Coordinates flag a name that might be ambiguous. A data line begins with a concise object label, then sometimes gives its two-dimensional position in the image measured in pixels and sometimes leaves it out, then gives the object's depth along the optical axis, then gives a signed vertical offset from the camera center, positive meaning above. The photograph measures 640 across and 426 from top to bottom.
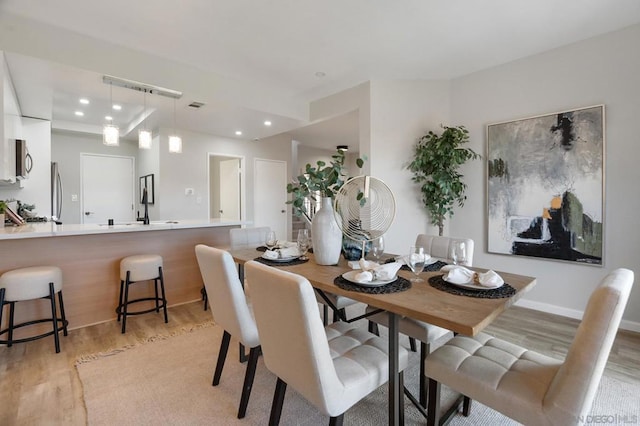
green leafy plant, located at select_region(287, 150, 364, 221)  1.80 +0.18
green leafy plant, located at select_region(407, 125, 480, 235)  3.33 +0.49
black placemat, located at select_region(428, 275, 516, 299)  1.26 -0.34
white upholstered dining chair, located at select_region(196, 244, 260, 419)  1.52 -0.46
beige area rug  1.60 -1.06
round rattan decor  1.81 +0.03
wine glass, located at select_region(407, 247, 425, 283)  1.46 -0.23
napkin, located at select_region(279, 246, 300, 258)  1.99 -0.26
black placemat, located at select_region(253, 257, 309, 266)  1.87 -0.31
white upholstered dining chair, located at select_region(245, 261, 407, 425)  1.06 -0.55
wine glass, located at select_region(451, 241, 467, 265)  1.55 -0.21
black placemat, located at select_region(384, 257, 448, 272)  1.74 -0.31
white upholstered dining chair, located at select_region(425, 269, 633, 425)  0.92 -0.61
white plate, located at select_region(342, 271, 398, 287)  1.39 -0.32
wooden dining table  1.04 -0.35
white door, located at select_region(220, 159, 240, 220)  5.86 +0.44
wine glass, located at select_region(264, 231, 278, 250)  2.24 -0.23
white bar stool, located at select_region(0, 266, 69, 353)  2.21 -0.56
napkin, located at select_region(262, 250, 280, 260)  1.94 -0.27
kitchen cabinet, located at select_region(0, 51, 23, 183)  2.53 +0.80
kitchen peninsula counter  2.52 -0.41
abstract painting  2.79 +0.25
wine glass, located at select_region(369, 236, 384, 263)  1.78 -0.20
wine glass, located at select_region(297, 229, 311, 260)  2.05 -0.20
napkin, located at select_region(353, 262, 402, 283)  1.42 -0.29
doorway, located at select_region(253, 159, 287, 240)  5.98 +0.32
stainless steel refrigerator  4.45 +0.26
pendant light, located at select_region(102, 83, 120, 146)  3.03 +0.75
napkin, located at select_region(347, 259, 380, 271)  1.58 -0.28
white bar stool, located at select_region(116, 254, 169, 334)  2.73 -0.56
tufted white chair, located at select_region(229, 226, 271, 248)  2.75 -0.22
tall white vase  1.79 -0.13
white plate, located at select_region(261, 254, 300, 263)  1.90 -0.29
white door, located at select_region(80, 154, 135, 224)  5.54 +0.43
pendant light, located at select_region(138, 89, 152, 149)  3.33 +0.78
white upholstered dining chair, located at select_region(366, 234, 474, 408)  1.61 -0.64
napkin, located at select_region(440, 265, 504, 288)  1.33 -0.30
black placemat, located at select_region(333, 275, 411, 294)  1.33 -0.33
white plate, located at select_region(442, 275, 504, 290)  1.32 -0.32
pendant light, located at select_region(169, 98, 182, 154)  3.57 +0.78
